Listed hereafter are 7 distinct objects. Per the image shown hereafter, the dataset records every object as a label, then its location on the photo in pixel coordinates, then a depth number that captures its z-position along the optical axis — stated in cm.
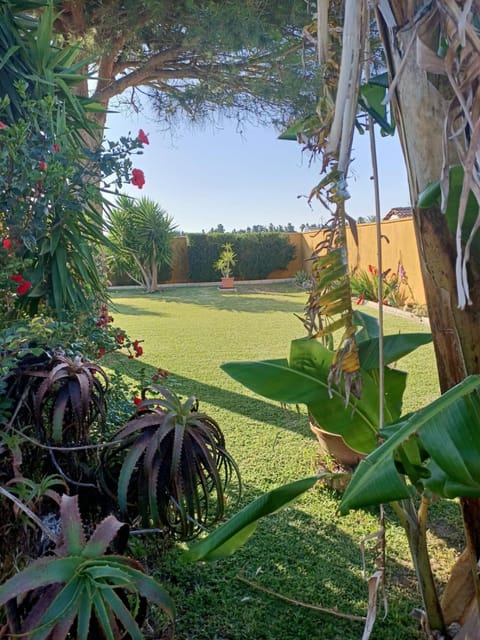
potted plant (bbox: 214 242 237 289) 1516
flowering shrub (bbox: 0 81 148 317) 177
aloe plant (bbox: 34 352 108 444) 143
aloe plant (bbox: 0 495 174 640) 89
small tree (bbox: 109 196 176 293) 1357
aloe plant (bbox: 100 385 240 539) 142
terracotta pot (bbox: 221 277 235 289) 1510
